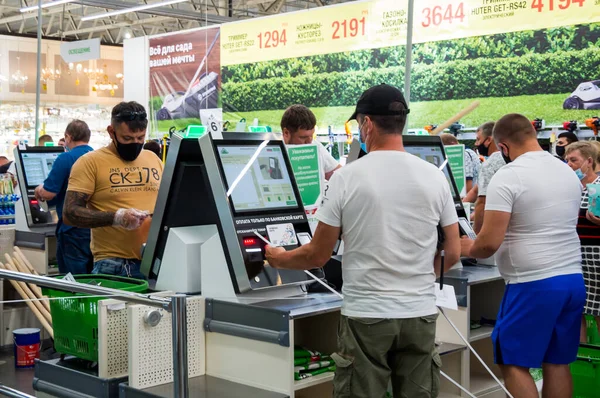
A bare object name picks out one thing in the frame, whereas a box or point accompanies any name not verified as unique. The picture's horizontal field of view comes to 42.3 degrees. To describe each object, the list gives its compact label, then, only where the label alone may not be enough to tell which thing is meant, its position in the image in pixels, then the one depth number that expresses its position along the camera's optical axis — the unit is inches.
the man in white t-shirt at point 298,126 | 184.4
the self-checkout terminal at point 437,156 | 168.9
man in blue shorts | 128.4
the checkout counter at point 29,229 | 233.3
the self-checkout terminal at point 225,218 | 119.3
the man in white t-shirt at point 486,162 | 156.0
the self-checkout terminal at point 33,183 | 253.4
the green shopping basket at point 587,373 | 172.7
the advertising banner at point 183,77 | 546.6
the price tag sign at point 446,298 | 114.1
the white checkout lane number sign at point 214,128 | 123.6
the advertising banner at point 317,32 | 426.3
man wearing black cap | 96.6
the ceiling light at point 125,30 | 878.3
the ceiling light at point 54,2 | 577.3
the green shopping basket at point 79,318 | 119.6
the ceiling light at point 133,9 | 571.9
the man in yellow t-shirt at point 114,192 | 144.1
